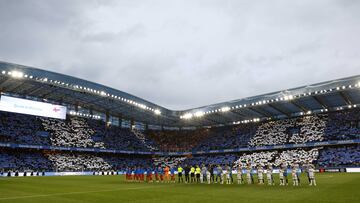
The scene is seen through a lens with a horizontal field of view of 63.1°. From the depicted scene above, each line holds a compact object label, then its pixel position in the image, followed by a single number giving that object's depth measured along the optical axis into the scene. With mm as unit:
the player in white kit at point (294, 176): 23234
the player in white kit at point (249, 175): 26791
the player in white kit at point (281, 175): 24347
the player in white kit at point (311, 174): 22922
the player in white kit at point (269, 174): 25203
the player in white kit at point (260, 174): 25969
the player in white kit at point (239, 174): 27634
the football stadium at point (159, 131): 52281
